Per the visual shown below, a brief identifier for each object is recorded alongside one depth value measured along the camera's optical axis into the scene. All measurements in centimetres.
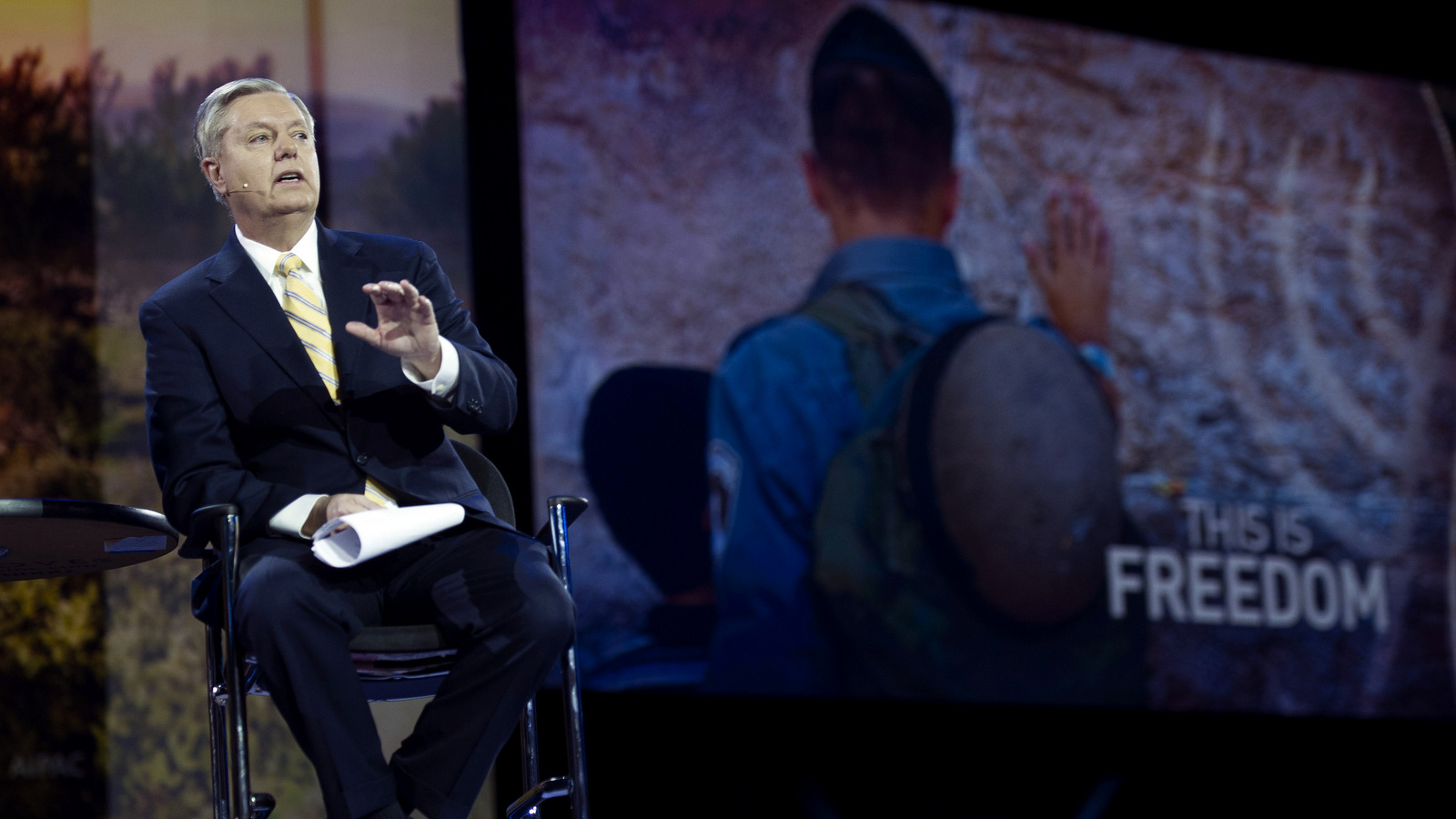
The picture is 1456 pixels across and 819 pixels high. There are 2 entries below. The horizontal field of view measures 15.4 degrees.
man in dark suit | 865
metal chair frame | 863
